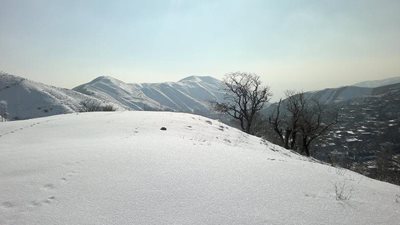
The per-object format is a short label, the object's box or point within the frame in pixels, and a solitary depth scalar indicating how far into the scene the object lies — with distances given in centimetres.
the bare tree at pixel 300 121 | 3809
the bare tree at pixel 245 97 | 4216
